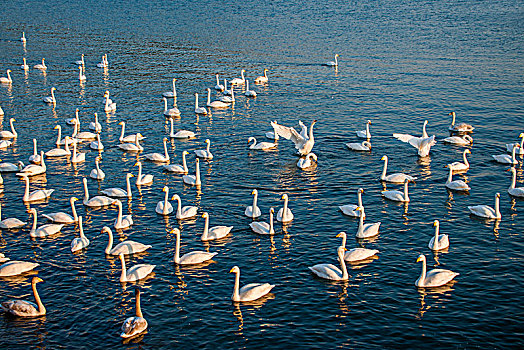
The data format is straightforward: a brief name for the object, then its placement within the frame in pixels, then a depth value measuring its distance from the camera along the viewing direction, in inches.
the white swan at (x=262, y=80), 2126.0
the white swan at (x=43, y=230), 1004.6
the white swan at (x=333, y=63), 2338.8
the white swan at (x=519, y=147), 1390.3
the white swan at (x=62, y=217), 1055.6
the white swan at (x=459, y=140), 1481.3
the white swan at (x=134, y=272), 864.9
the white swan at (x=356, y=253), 926.4
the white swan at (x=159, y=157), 1381.6
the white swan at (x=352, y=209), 1081.4
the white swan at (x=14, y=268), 887.7
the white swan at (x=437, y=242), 958.4
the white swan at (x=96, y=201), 1136.8
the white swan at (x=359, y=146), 1444.8
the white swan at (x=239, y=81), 2068.2
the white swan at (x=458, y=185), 1197.7
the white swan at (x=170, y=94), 1929.1
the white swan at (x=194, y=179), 1237.7
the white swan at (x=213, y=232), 994.1
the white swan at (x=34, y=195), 1160.8
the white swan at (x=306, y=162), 1337.4
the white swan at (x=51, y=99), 1854.1
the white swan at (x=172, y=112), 1729.1
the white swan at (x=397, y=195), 1147.3
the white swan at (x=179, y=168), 1309.1
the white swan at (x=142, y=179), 1239.5
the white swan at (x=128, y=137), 1486.2
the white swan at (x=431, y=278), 850.8
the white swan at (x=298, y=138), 1407.5
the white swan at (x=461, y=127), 1574.8
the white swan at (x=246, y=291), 818.8
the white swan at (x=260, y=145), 1464.1
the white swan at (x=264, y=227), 1015.6
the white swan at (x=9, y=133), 1526.8
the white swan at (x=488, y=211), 1073.5
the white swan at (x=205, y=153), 1387.8
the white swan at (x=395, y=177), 1240.2
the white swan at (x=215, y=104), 1845.5
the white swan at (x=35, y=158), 1352.1
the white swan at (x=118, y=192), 1165.1
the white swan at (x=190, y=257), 916.0
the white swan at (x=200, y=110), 1772.9
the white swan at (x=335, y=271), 867.4
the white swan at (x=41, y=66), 2283.8
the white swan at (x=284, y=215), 1061.1
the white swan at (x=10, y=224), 1036.5
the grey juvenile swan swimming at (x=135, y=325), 735.7
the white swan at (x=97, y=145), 1454.2
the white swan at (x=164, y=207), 1095.6
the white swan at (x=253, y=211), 1083.9
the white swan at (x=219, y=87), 2025.6
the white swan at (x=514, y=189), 1164.5
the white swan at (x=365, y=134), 1523.9
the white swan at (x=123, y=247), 943.7
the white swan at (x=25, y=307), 778.2
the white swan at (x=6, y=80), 2096.5
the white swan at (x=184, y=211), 1076.5
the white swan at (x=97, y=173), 1275.8
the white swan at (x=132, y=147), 1451.8
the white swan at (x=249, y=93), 1964.8
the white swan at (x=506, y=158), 1342.3
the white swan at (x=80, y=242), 952.9
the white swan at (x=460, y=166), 1295.5
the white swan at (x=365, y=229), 1002.7
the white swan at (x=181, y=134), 1552.7
